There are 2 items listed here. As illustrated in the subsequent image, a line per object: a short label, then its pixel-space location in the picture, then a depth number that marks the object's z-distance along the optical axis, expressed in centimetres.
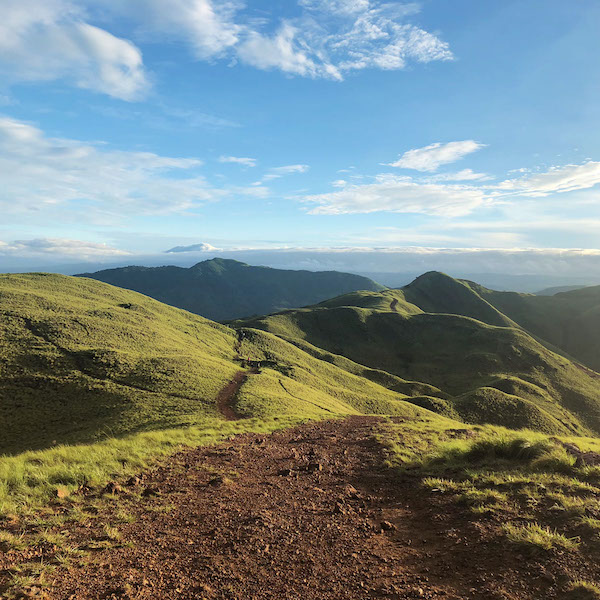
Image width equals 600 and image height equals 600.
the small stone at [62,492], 1016
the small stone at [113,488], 1092
